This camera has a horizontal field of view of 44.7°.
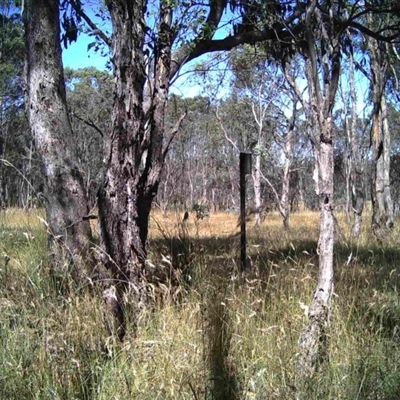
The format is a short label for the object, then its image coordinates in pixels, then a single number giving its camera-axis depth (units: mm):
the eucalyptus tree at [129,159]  3439
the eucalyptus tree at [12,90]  20172
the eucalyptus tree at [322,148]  2615
